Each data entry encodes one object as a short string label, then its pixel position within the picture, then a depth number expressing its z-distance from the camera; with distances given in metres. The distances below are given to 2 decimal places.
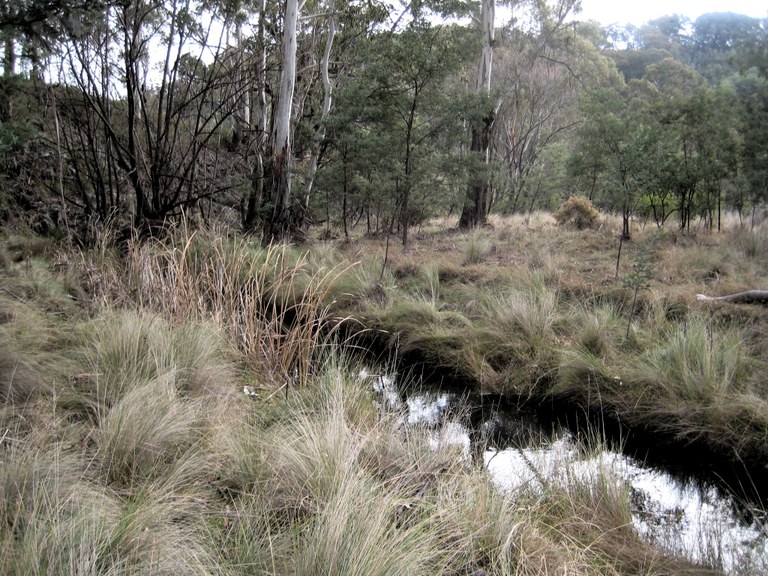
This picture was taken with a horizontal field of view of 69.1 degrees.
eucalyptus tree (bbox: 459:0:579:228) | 13.42
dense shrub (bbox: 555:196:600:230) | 13.60
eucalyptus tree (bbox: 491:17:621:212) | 19.34
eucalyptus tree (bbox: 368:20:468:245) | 8.77
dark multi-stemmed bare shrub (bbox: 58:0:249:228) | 7.37
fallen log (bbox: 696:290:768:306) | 6.29
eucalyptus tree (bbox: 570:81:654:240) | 8.33
